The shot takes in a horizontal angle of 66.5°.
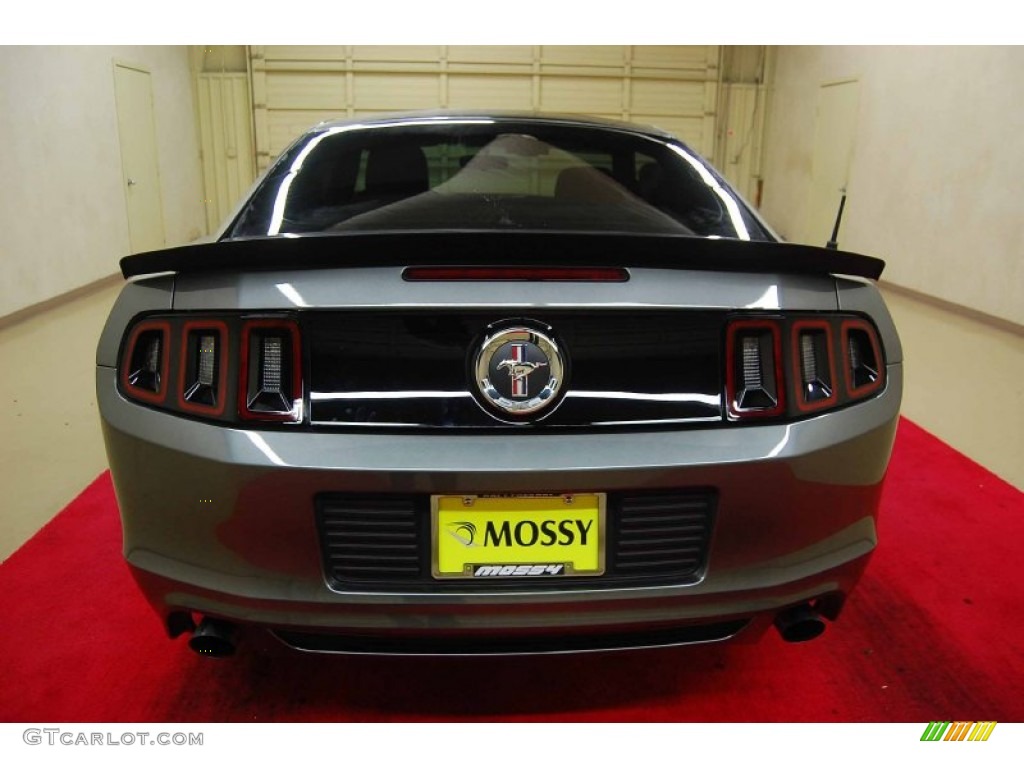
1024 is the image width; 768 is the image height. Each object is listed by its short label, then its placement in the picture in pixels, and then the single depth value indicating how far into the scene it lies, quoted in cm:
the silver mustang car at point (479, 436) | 118
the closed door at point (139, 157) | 773
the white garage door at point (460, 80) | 989
